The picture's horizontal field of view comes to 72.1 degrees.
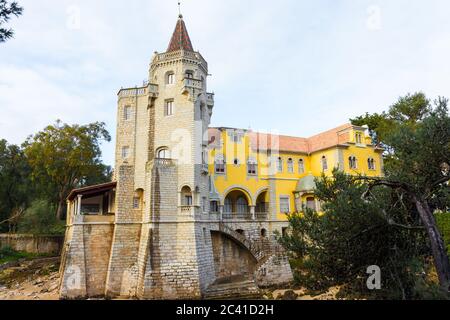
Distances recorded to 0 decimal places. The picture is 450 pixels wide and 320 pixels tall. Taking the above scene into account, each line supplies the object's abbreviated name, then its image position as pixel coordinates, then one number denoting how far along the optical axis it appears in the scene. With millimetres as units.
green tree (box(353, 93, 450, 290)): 9625
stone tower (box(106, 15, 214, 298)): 19547
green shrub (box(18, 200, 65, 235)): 32312
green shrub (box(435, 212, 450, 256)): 18069
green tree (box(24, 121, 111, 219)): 33781
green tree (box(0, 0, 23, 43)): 9984
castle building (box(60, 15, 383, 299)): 20094
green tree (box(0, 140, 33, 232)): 40969
